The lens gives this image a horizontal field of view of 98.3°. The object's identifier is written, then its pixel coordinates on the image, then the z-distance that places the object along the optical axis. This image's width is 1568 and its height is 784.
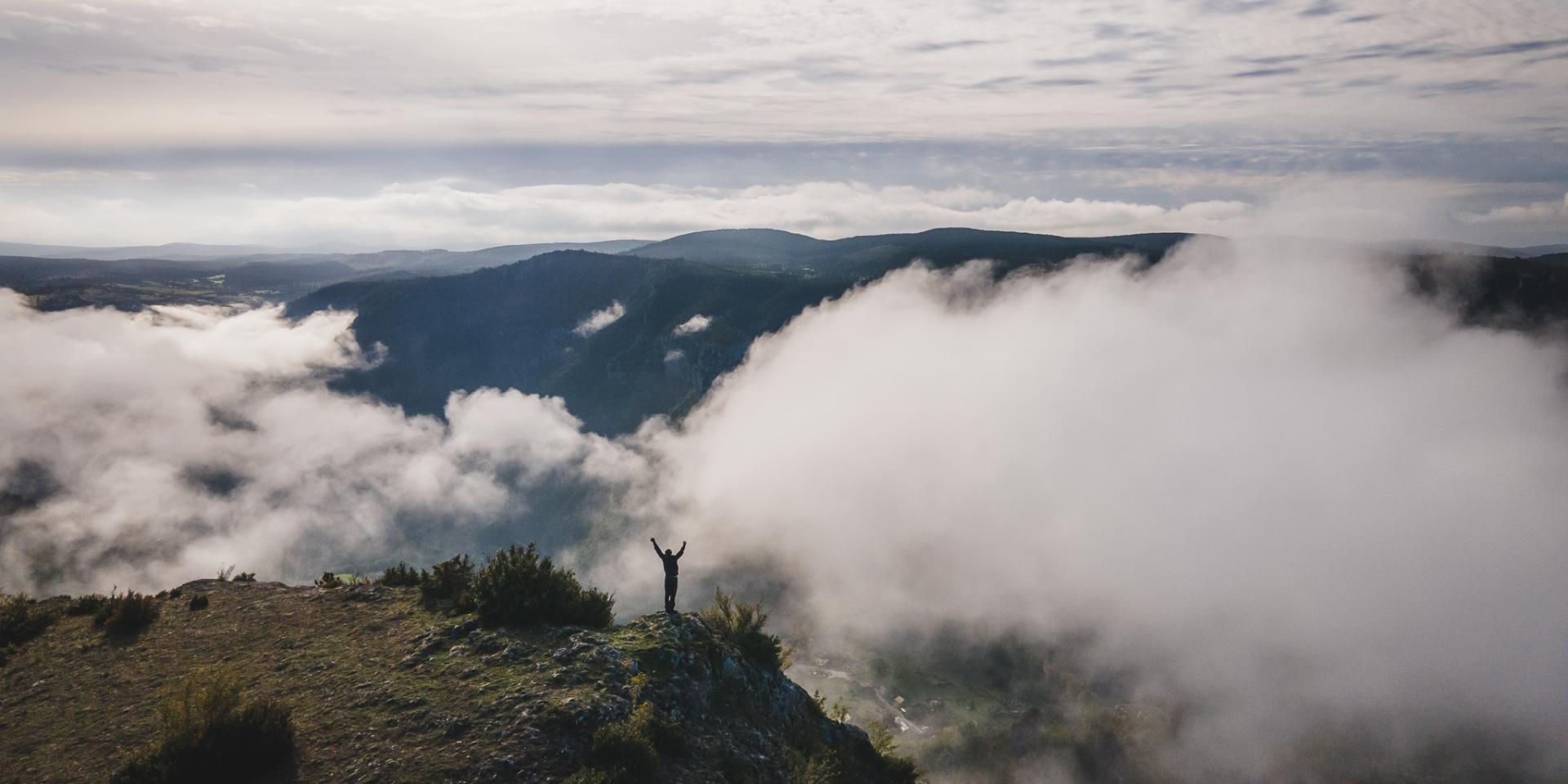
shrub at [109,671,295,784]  14.83
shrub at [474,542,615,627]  22.72
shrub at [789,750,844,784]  20.78
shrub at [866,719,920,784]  25.30
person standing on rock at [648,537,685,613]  27.55
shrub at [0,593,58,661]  24.25
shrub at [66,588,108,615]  26.67
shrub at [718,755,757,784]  18.79
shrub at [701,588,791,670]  26.30
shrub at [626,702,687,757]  18.41
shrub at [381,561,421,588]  27.45
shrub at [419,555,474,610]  25.09
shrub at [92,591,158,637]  24.47
